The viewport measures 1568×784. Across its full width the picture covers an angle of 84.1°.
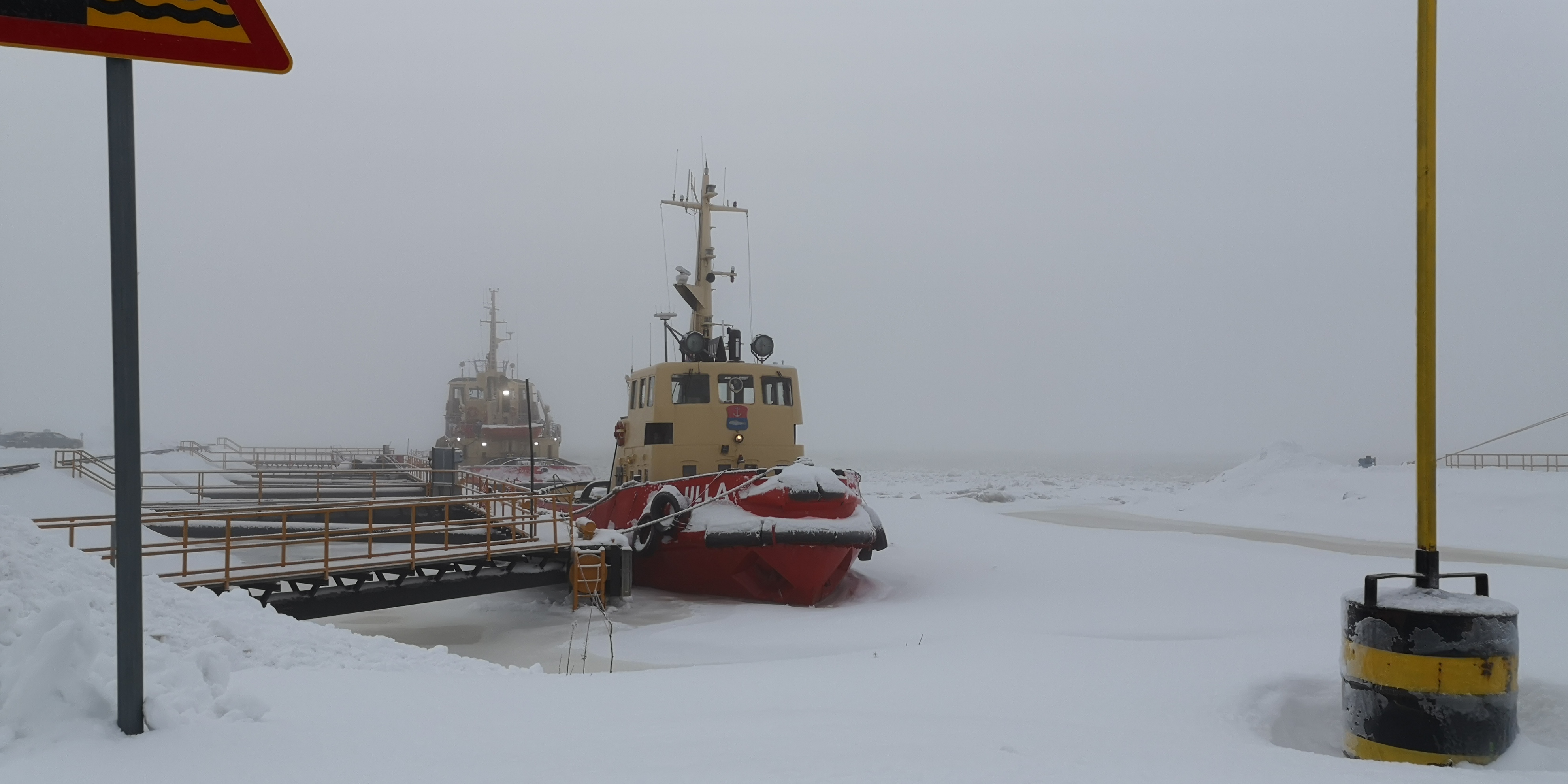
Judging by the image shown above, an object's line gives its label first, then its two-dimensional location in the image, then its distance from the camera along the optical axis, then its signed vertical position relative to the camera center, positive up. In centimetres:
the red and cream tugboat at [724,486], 1290 -158
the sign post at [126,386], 293 +0
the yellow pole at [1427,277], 490 +64
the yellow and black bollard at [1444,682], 442 -152
